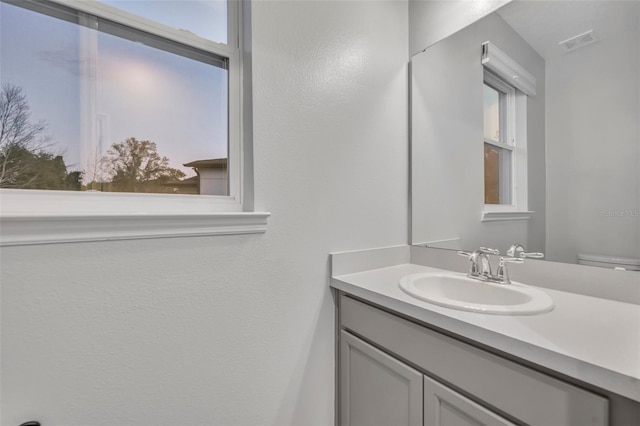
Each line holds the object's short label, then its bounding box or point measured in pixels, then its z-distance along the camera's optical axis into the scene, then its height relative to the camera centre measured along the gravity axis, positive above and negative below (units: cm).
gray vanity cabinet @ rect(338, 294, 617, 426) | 63 -48
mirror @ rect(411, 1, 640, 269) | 90 +30
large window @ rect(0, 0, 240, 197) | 76 +36
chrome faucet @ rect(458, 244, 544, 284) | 110 -21
